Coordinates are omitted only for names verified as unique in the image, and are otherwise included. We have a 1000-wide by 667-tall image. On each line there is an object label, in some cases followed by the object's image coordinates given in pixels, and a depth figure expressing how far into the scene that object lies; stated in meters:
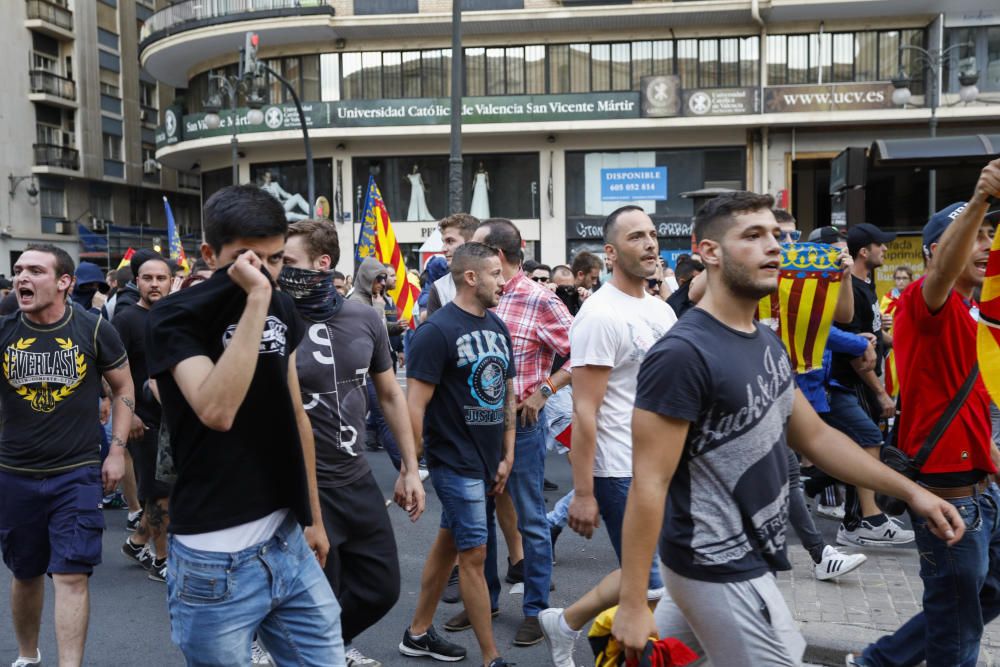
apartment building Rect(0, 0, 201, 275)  42.78
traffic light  19.76
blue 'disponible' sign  31.95
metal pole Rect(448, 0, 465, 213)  16.08
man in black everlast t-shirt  4.60
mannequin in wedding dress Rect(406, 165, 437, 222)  33.12
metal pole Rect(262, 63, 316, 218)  24.84
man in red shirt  3.70
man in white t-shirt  4.35
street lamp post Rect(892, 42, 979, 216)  24.75
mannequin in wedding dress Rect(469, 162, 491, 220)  32.81
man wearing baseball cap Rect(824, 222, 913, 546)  6.85
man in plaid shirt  5.56
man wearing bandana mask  4.15
